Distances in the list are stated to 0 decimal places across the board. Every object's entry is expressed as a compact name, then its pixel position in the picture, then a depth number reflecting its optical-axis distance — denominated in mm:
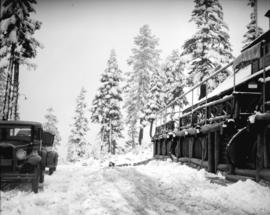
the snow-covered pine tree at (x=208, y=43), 21922
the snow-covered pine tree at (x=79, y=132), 39156
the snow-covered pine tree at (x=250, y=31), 27016
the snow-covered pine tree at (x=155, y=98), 34344
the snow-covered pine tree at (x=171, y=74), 34875
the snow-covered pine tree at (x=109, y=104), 33250
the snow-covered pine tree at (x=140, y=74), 36000
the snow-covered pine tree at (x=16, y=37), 19375
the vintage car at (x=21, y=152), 6699
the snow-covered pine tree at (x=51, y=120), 40000
